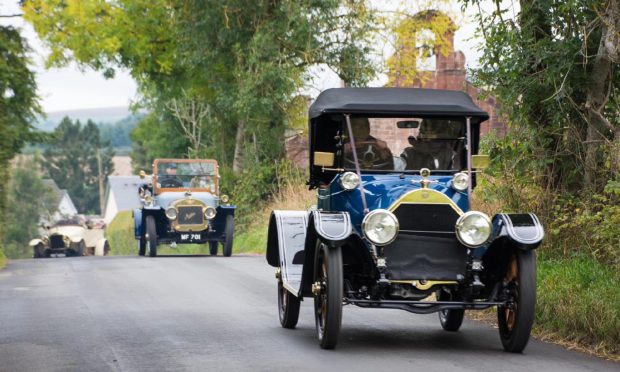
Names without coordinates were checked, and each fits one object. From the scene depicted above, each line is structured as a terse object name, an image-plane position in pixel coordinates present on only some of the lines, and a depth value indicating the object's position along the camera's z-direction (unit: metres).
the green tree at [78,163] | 130.25
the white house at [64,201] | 123.81
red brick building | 31.69
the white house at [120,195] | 98.00
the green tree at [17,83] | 31.30
